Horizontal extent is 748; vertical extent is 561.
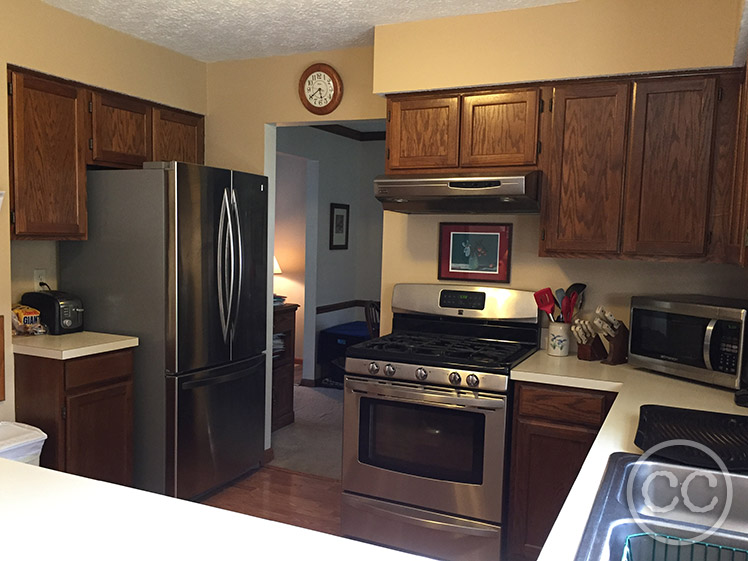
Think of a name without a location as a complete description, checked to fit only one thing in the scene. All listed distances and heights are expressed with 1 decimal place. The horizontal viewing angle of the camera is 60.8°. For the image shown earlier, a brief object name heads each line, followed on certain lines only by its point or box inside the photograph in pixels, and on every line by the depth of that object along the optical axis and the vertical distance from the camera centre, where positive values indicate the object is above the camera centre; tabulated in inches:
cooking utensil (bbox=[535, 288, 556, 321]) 120.8 -10.7
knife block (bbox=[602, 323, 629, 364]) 114.0 -17.8
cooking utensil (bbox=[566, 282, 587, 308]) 121.1 -8.2
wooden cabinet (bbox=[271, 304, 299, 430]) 182.1 -38.9
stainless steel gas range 106.7 -35.2
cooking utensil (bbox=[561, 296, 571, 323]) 119.6 -11.9
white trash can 103.7 -35.1
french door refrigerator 124.3 -12.5
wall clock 144.2 +34.3
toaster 124.7 -15.3
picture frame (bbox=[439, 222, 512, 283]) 129.9 -1.8
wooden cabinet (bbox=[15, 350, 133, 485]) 113.3 -32.7
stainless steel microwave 94.3 -13.9
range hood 108.5 +8.8
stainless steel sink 48.3 -22.0
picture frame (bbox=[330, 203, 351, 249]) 253.4 +5.7
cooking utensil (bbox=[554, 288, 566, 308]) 122.1 -9.5
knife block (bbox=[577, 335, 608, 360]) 116.6 -19.1
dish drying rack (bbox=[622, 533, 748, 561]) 49.0 -23.2
